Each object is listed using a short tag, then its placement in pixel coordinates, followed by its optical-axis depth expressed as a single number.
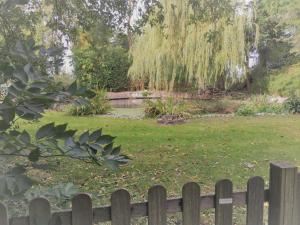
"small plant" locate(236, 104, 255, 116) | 5.11
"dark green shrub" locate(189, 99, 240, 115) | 5.45
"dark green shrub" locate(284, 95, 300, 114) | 5.24
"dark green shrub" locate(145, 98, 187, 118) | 4.66
